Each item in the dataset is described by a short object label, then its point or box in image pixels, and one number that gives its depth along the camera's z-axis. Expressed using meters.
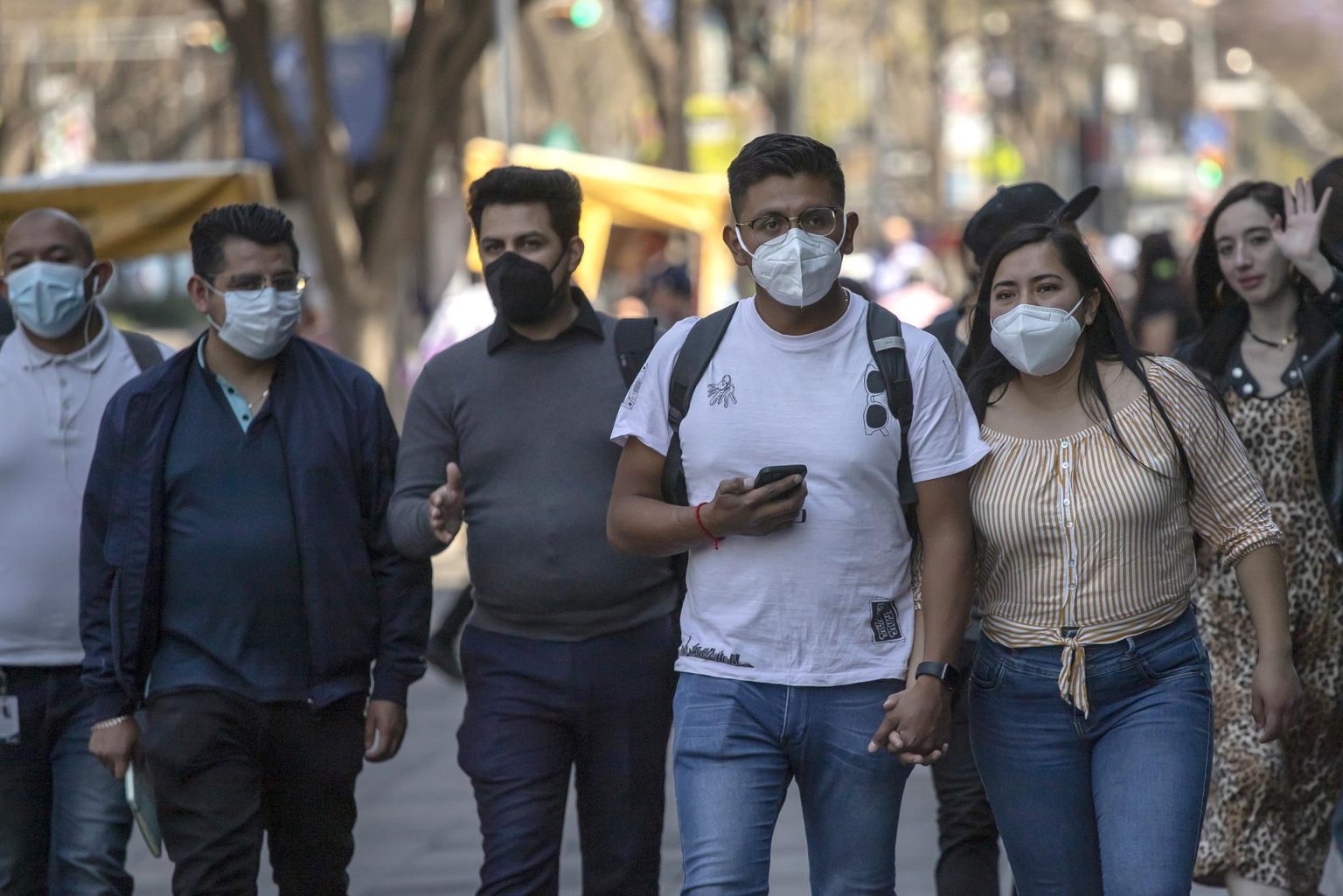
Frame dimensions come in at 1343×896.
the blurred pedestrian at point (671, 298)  30.80
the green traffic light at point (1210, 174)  71.87
